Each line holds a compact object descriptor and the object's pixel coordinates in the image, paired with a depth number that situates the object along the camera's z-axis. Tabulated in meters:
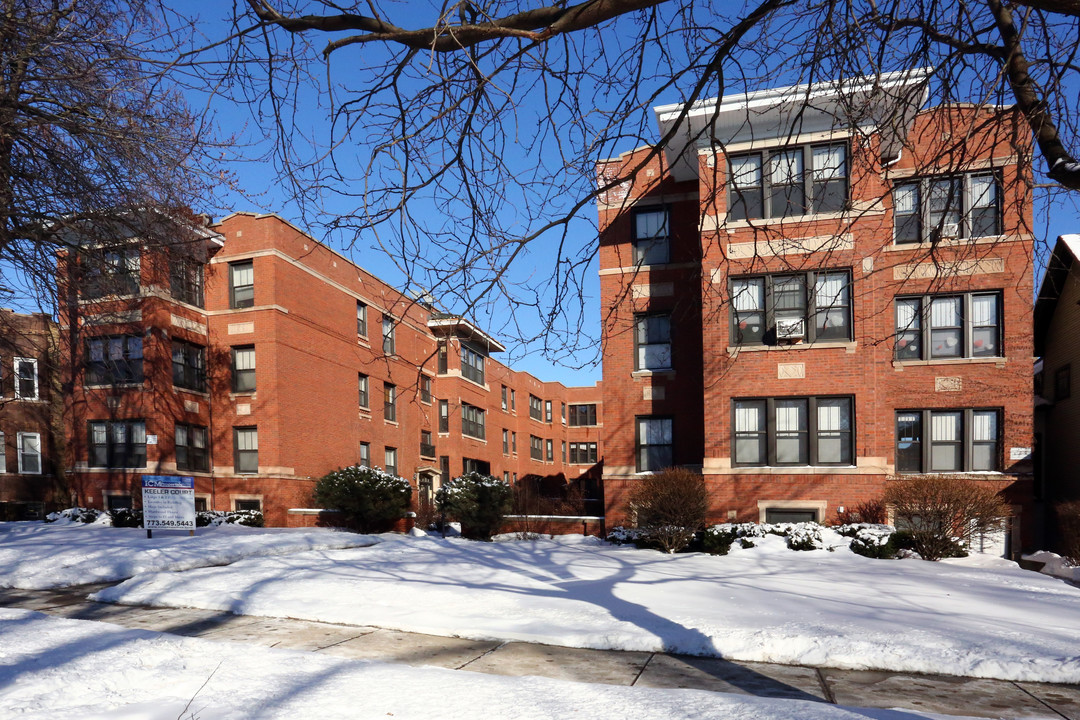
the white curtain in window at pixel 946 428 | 18.17
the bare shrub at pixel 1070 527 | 14.45
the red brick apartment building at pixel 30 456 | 29.03
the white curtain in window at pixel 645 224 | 21.17
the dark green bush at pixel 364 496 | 23.81
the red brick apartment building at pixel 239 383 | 25.20
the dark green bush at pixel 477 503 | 21.34
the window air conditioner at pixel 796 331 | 17.62
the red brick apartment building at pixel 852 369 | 17.55
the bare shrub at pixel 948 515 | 15.23
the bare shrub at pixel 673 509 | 16.78
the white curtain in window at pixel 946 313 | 18.23
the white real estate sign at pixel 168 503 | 16.20
